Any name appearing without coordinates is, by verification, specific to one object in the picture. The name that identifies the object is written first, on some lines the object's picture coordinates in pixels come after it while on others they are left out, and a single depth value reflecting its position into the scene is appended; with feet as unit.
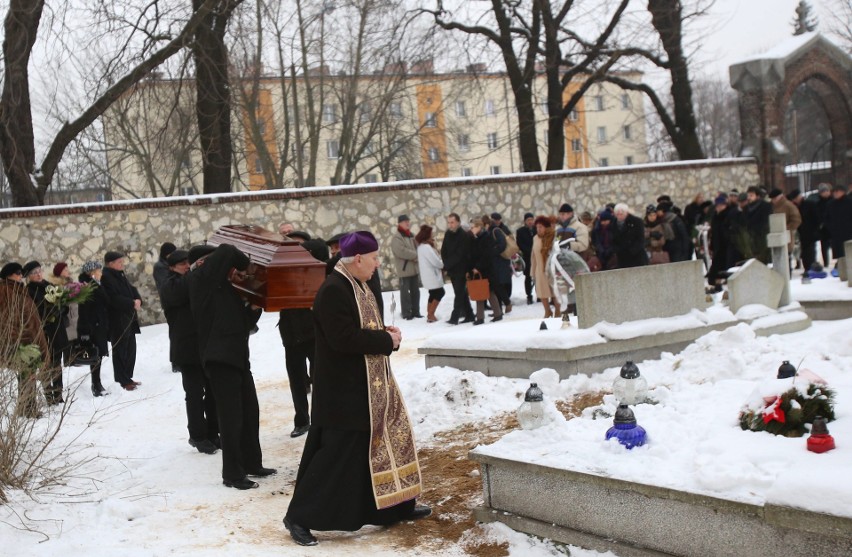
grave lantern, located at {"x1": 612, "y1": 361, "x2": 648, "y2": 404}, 21.08
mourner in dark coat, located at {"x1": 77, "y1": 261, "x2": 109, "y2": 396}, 37.58
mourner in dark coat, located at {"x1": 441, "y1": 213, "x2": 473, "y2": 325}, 48.34
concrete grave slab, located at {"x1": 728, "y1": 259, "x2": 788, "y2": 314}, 34.22
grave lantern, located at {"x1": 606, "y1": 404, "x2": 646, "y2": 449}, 17.54
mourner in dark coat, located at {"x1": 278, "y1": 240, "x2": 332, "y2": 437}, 28.25
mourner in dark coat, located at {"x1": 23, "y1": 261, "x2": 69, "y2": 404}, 35.50
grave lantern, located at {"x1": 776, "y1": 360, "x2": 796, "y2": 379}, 19.44
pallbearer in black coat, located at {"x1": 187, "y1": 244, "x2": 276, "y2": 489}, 22.38
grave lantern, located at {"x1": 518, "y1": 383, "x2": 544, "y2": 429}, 19.36
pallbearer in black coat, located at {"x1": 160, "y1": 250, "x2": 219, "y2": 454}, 26.16
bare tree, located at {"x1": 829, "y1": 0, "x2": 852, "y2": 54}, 114.32
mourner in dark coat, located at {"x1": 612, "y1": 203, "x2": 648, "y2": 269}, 40.93
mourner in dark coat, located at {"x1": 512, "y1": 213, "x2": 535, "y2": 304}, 53.36
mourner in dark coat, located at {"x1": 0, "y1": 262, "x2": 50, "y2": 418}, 21.17
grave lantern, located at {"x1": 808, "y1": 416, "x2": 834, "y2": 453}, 15.37
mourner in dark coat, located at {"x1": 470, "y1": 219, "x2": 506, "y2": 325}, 48.16
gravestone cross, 35.83
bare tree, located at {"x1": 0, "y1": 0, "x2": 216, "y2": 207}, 52.44
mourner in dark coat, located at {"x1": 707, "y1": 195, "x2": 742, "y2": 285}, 48.81
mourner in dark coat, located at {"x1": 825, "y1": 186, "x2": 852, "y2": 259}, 50.26
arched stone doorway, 74.64
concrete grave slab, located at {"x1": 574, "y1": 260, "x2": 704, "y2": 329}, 29.84
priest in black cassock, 18.02
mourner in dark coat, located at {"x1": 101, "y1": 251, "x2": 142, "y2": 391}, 37.68
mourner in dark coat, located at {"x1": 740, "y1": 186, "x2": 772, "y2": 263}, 46.34
